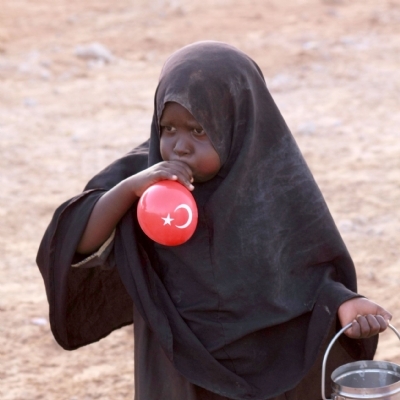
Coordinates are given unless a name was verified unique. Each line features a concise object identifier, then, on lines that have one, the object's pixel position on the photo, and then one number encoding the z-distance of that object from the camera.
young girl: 5.00
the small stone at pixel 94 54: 20.42
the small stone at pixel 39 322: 8.66
